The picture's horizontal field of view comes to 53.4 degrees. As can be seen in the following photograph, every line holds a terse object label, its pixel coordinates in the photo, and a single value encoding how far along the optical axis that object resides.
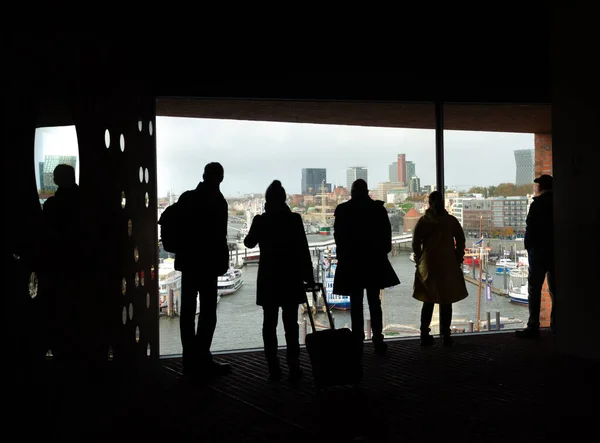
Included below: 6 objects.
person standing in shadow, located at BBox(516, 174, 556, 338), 6.81
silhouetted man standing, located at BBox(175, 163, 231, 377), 5.35
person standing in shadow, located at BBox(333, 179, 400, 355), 6.05
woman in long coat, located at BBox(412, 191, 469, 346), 6.61
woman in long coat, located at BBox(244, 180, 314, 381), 5.17
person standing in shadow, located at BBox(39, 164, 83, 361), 3.53
